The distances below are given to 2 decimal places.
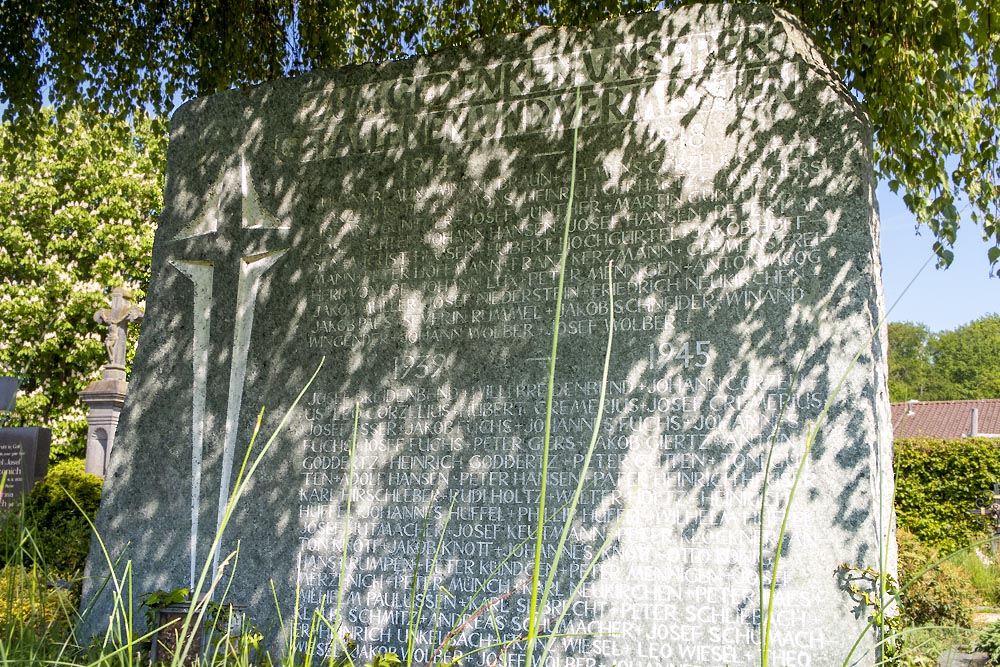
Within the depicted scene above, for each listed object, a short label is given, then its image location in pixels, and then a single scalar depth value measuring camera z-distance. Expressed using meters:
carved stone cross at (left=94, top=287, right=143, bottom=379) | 13.43
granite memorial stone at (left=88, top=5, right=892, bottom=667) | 3.78
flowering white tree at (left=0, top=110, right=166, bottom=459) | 17.80
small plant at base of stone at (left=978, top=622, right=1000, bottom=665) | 4.19
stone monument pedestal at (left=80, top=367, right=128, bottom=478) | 13.16
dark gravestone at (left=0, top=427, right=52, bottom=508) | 11.02
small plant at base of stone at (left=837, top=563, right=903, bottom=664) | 3.50
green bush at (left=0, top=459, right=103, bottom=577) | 6.25
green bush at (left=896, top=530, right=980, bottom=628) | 5.23
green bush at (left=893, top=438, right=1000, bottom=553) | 12.16
